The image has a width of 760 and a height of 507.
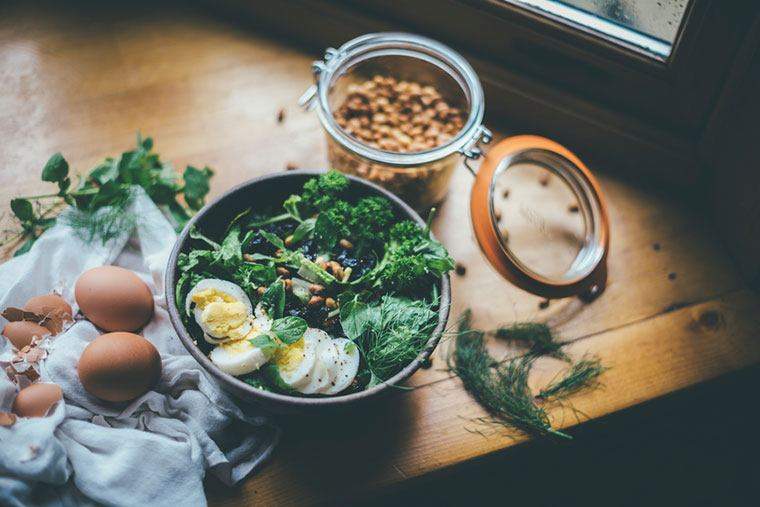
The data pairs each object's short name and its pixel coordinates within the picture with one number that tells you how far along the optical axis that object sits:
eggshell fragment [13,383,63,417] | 0.84
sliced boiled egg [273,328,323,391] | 0.84
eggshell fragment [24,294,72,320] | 0.90
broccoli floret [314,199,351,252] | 0.91
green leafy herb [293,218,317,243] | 0.93
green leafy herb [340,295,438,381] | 0.86
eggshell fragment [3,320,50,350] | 0.87
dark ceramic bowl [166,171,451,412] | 0.81
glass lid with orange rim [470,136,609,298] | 0.99
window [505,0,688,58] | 1.01
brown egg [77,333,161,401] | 0.84
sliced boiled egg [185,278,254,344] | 0.84
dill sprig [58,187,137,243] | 1.00
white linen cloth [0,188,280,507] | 0.82
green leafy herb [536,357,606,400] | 1.01
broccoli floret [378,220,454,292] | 0.89
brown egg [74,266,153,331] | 0.89
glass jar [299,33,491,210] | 0.99
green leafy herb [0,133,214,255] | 1.00
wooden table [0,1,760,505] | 0.96
